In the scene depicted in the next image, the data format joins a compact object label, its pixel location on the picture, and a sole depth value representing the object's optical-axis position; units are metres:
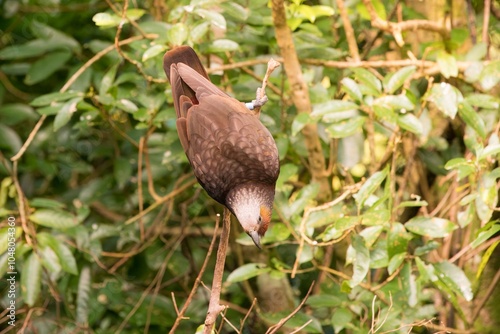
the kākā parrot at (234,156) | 6.88
